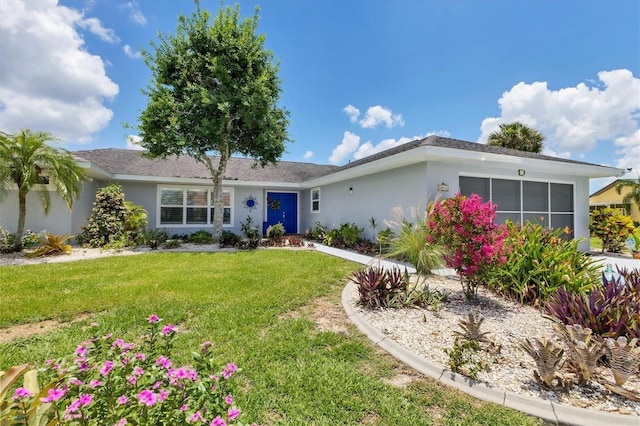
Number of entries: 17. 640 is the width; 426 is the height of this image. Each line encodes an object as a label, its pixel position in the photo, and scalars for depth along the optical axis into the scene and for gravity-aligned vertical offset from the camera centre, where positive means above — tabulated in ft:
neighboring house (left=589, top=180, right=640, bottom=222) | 64.96 +5.60
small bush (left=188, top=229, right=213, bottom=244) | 40.19 -3.48
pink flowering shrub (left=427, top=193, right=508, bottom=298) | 14.42 -0.97
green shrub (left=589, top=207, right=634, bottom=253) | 34.22 -1.07
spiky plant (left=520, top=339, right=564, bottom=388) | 8.05 -4.24
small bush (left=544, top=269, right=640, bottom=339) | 10.48 -3.79
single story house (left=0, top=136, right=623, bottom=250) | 28.32 +3.95
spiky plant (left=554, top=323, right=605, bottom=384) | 8.19 -4.07
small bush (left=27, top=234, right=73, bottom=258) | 28.32 -3.71
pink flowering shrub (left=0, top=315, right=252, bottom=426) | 4.13 -3.02
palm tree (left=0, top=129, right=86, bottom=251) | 27.27 +4.91
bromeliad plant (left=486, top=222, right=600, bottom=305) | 15.39 -3.12
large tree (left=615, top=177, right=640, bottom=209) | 59.62 +6.77
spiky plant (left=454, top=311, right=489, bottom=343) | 10.47 -4.49
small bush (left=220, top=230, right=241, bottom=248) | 37.63 -3.48
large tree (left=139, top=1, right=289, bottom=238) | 34.27 +16.75
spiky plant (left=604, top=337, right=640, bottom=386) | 7.79 -4.06
